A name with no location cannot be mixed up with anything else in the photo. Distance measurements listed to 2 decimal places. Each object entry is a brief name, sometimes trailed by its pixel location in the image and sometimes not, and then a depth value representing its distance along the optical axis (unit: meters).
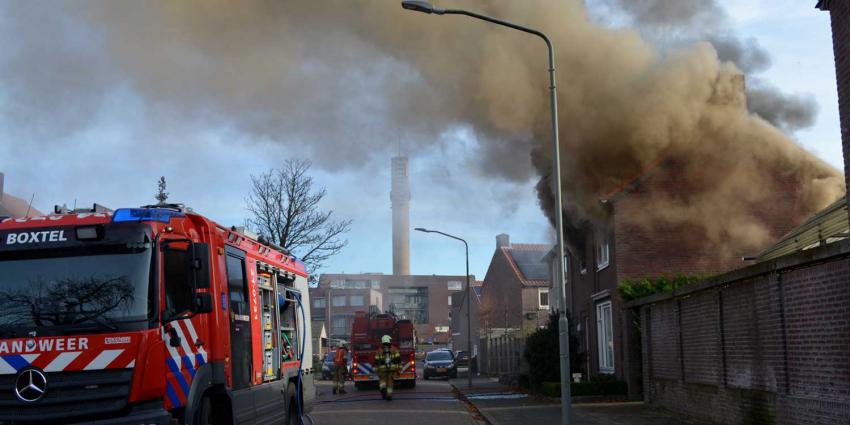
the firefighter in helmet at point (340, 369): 27.38
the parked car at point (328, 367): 39.91
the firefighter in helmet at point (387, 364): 22.23
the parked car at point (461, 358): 52.41
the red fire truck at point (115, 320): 6.63
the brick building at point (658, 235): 20.75
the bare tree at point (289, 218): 27.66
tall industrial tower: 75.81
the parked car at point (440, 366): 40.12
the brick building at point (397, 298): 99.06
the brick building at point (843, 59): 9.71
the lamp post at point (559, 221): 11.57
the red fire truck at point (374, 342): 29.16
